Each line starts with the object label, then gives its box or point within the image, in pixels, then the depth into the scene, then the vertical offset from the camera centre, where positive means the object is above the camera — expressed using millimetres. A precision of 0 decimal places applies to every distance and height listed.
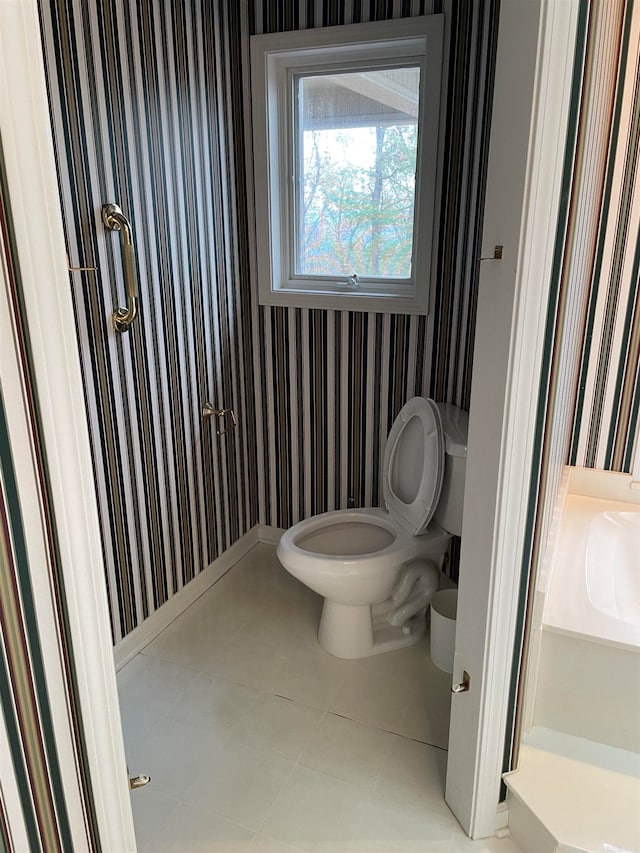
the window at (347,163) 2400 +275
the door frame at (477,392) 772 -237
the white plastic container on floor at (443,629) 2231 -1278
